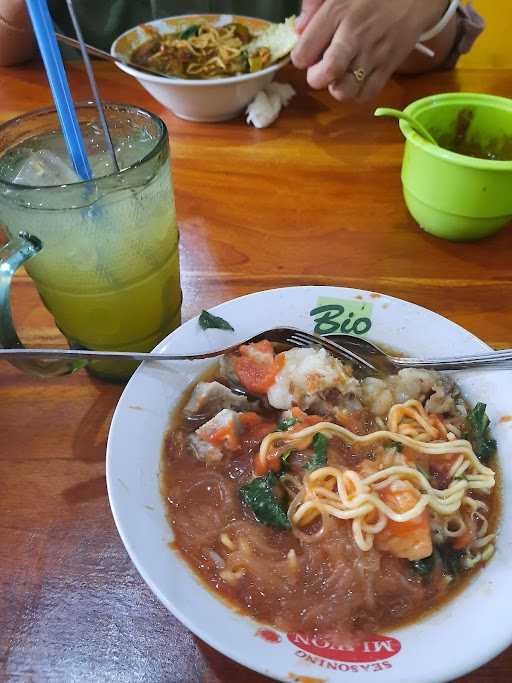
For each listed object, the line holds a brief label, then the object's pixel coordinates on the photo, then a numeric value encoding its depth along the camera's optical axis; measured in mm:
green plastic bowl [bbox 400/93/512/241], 384
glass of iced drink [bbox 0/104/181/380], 262
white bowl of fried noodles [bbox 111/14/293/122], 509
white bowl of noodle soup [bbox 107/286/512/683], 201
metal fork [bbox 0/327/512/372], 291
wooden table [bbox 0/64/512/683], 237
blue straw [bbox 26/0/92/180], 235
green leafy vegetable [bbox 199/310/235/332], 318
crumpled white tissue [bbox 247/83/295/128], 552
